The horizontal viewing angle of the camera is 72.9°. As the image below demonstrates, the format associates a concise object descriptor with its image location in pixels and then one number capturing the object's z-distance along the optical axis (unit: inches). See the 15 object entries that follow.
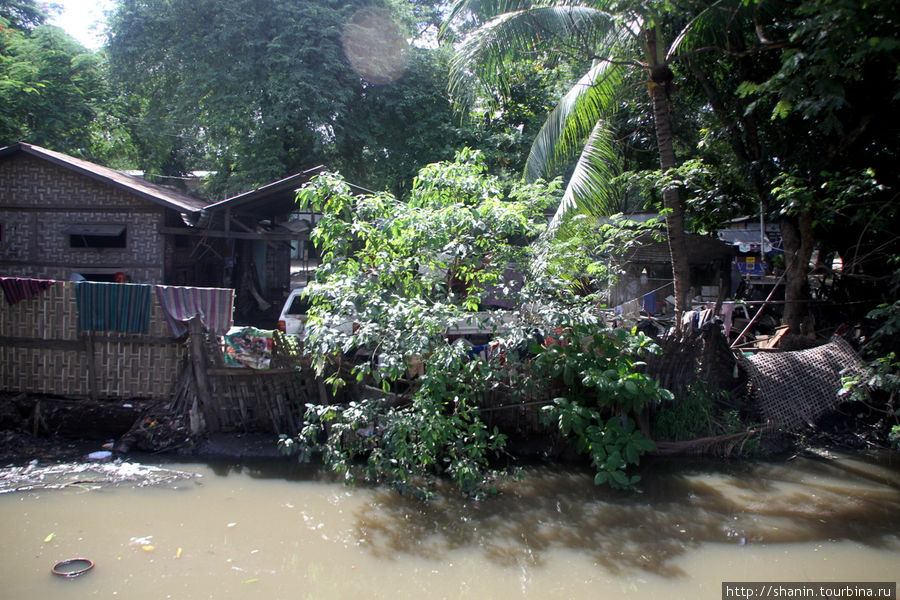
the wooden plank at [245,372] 260.1
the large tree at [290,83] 612.1
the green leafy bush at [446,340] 218.8
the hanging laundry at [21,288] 270.7
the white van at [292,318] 347.9
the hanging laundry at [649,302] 437.7
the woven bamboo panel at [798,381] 279.0
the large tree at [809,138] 252.8
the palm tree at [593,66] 292.7
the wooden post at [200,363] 259.0
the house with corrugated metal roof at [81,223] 446.6
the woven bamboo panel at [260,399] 262.1
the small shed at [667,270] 497.0
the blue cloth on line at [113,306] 264.1
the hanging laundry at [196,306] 261.6
